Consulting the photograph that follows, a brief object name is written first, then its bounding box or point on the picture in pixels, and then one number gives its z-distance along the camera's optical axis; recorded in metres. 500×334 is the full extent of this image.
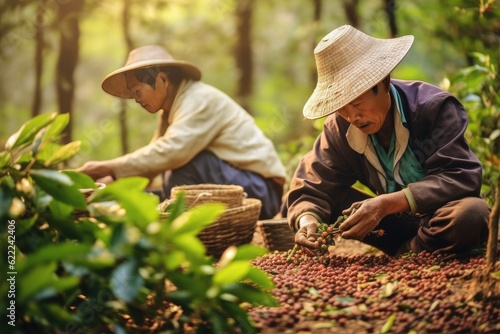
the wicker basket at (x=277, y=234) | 3.68
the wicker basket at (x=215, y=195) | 3.69
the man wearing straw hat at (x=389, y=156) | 2.79
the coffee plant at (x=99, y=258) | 1.74
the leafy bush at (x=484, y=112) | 4.20
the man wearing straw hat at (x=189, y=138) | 4.19
